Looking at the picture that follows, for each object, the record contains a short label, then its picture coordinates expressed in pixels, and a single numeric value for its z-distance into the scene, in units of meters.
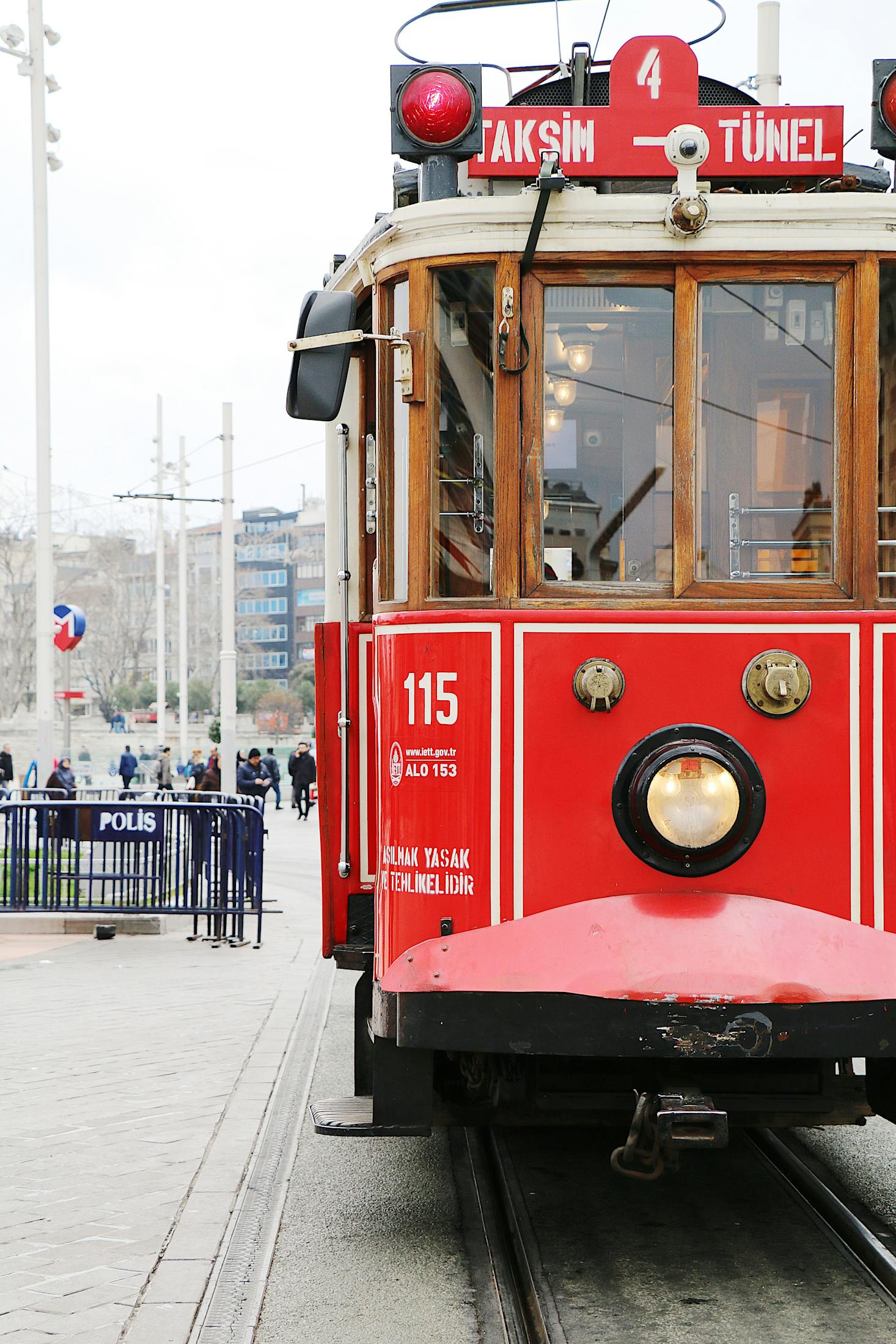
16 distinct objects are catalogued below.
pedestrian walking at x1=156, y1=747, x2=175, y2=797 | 31.19
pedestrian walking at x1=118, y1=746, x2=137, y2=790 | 30.17
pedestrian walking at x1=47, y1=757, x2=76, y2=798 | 17.48
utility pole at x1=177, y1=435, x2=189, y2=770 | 37.66
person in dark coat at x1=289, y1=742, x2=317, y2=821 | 27.67
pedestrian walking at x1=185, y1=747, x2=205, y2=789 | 26.32
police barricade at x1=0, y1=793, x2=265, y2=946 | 11.95
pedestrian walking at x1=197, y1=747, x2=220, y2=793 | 23.31
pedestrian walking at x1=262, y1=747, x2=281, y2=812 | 30.28
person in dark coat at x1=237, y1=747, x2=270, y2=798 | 20.97
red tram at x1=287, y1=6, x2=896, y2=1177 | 4.24
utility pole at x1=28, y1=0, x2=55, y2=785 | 17.80
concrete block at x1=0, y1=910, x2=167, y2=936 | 12.52
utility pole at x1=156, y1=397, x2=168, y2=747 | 37.56
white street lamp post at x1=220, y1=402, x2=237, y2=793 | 26.98
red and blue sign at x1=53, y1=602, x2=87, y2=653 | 21.80
